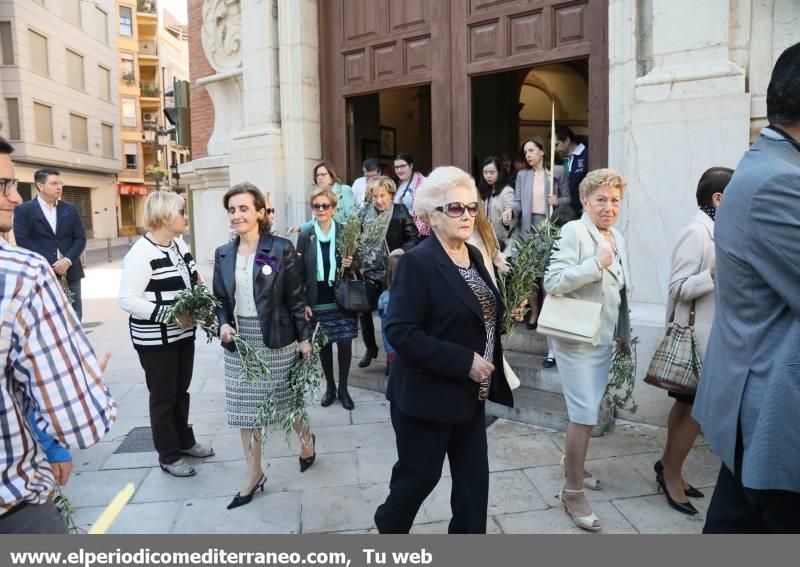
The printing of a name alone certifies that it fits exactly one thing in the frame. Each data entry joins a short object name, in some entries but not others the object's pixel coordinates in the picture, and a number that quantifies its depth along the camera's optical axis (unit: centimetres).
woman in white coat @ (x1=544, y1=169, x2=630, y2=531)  350
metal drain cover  493
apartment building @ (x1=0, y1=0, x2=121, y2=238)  3278
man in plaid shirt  163
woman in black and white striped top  415
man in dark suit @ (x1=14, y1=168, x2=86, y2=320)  694
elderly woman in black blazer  272
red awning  4738
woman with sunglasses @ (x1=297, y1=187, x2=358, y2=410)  554
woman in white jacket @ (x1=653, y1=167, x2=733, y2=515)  349
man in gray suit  177
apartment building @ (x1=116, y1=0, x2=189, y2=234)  4878
